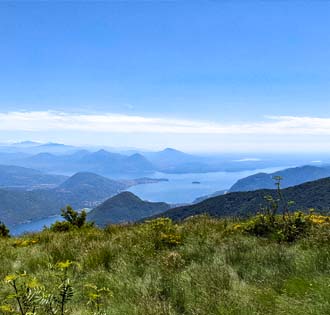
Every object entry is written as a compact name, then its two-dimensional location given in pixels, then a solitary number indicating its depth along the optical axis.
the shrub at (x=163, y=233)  7.91
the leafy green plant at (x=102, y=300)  4.48
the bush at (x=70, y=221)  12.73
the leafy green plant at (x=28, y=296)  3.01
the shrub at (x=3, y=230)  14.37
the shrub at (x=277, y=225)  7.75
